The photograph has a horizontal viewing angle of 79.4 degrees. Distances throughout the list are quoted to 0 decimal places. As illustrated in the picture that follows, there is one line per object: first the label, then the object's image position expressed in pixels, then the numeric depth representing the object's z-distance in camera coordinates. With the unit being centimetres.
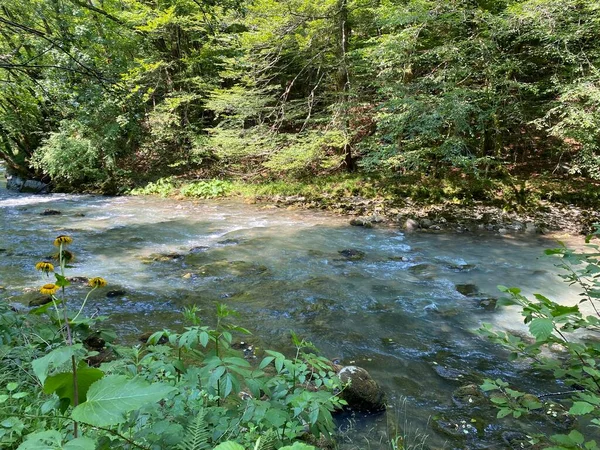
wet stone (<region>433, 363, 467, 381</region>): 378
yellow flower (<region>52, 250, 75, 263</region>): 150
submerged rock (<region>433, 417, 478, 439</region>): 301
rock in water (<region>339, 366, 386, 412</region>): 325
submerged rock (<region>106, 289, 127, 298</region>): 552
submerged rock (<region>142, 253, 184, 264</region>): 726
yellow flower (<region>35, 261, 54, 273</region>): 149
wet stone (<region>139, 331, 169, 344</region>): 422
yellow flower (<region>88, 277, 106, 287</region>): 161
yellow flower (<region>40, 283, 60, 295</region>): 137
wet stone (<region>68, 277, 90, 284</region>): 599
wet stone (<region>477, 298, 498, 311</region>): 532
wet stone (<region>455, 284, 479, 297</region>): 586
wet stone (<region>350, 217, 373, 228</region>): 972
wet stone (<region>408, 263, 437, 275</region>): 675
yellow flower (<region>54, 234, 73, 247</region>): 142
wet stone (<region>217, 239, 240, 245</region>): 841
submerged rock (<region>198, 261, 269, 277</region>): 662
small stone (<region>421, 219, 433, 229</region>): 957
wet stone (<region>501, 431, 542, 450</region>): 283
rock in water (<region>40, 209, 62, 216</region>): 1107
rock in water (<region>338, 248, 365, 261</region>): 746
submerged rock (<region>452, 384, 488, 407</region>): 338
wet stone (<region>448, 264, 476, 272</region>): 684
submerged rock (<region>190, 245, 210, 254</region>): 784
